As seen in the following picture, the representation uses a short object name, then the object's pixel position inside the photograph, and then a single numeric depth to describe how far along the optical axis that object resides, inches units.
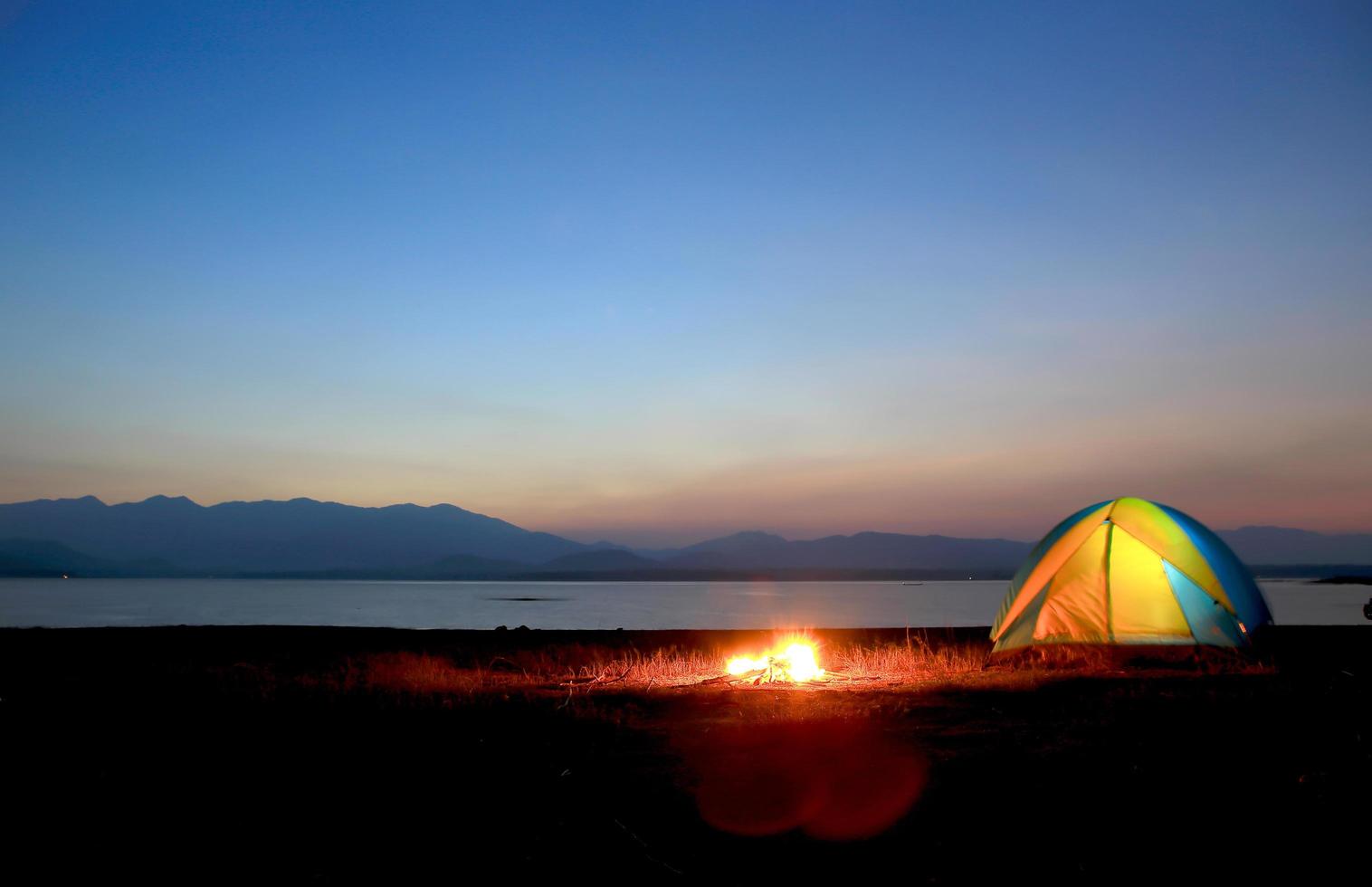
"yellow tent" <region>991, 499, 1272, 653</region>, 546.6
